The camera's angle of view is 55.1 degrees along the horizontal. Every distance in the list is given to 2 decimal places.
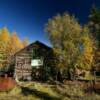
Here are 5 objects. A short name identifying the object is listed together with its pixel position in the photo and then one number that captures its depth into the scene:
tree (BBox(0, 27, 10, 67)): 23.75
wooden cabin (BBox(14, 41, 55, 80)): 17.59
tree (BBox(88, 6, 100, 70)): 14.51
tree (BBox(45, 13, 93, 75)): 16.07
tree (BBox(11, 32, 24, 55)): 27.98
